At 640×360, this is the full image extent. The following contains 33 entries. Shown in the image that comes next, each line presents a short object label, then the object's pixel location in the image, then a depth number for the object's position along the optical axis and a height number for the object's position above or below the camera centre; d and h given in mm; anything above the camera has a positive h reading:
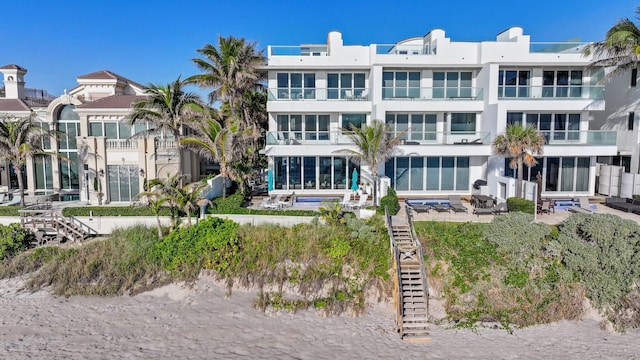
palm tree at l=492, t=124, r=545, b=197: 20750 +671
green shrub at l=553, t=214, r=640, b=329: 14453 -3992
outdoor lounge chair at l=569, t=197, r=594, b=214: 20747 -2663
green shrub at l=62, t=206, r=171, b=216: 19500 -2723
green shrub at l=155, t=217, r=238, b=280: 16875 -4127
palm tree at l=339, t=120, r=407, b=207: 20558 +669
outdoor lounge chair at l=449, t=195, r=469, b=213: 20422 -2528
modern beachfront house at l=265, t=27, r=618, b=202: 24000 +3065
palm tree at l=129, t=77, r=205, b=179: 21438 +2675
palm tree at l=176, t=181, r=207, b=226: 18125 -1900
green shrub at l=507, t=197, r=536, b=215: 19375 -2382
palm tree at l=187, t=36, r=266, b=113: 24594 +5755
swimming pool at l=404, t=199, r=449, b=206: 21562 -2469
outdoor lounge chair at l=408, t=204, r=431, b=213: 20188 -2633
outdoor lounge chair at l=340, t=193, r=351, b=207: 21000 -2413
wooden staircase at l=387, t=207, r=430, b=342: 13676 -4983
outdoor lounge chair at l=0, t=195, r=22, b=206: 22825 -2702
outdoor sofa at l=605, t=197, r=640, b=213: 20402 -2502
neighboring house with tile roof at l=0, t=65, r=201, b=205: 23797 +58
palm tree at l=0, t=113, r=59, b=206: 21344 +807
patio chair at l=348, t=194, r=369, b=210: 20738 -2516
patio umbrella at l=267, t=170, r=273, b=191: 24844 -1330
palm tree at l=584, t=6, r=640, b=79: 20859 +6134
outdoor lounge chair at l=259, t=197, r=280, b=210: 21344 -2650
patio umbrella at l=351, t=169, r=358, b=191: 23795 -1426
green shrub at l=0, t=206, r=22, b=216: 19547 -2737
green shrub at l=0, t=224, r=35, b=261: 18078 -3938
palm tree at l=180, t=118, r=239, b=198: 21016 +755
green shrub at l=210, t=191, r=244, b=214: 19484 -2424
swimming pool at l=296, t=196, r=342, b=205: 22484 -2481
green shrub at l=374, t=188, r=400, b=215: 19500 -2342
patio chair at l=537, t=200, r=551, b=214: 20314 -2591
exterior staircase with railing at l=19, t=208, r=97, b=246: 19219 -3465
